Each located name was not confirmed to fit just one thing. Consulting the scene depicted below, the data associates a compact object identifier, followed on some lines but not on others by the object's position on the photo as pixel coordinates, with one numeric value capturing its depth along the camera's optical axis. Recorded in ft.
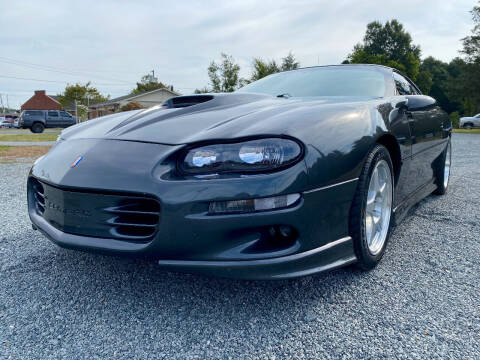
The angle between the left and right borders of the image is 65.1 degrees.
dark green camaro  4.97
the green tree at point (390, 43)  162.61
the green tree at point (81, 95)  163.43
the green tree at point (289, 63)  104.58
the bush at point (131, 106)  66.66
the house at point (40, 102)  203.21
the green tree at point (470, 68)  97.86
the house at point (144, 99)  125.80
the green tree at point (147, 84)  167.20
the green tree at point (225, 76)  88.53
